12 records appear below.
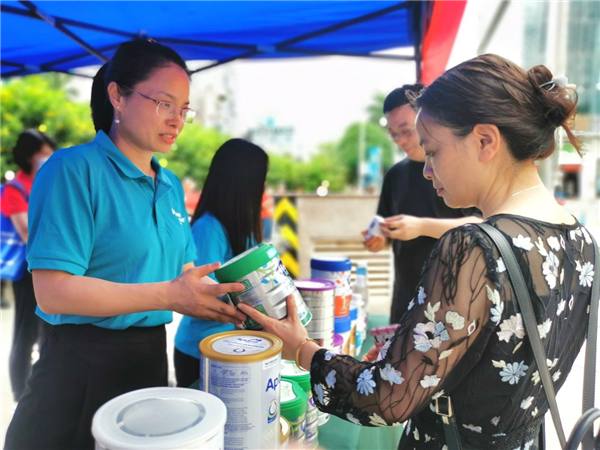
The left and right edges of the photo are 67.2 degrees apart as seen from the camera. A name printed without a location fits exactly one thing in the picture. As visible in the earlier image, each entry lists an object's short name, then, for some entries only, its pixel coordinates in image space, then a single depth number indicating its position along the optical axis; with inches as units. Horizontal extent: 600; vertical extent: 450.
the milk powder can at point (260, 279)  41.6
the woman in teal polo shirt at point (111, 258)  45.5
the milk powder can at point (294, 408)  43.6
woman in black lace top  34.2
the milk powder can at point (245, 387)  34.0
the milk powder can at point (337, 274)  65.3
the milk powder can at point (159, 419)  25.5
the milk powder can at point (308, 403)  49.4
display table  55.3
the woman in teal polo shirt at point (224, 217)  78.2
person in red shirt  128.4
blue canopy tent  108.3
